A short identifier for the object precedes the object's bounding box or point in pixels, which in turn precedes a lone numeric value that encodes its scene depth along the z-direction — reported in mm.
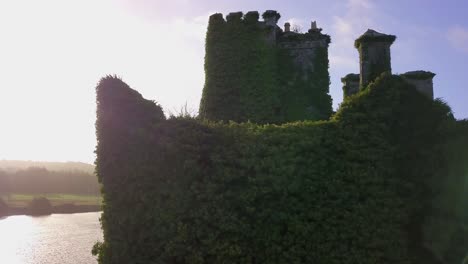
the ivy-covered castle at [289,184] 10172
